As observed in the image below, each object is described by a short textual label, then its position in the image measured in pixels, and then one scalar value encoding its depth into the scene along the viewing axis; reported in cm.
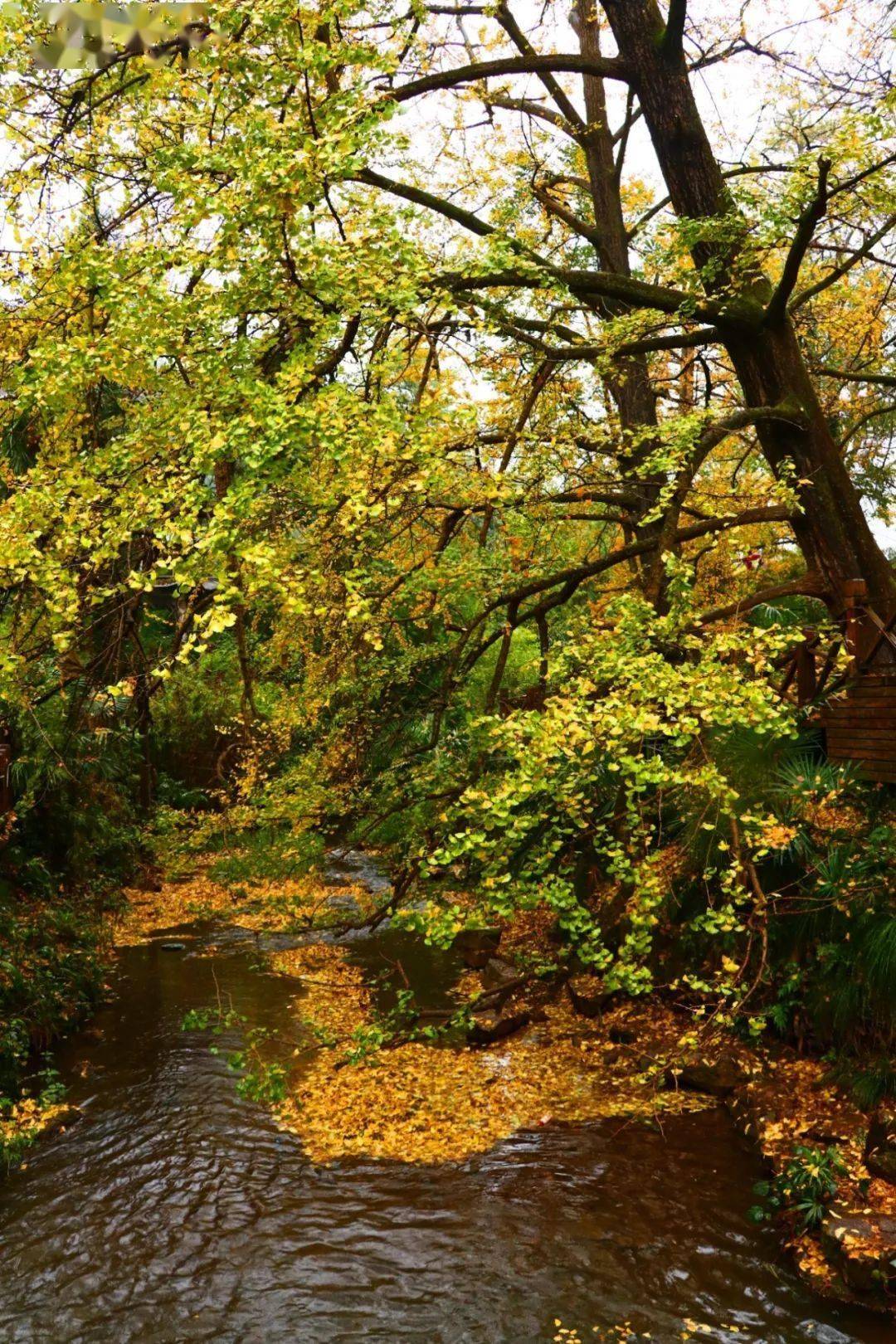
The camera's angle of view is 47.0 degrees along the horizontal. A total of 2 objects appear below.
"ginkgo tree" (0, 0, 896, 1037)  456
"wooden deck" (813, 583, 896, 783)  675
